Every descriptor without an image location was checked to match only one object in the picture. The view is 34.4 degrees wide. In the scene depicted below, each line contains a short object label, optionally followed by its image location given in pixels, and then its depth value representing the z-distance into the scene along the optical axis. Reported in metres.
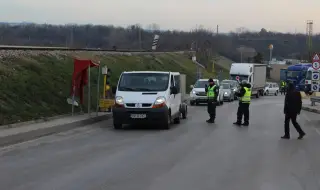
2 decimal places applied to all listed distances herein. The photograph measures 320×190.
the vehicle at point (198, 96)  36.59
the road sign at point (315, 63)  27.52
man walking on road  15.66
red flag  20.64
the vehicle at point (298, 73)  57.28
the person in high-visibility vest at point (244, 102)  19.44
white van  17.20
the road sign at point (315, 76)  27.27
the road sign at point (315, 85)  27.22
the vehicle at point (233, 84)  43.94
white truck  50.53
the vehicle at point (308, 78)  35.76
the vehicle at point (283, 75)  63.34
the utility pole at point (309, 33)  105.31
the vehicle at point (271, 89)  66.75
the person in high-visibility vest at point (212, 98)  20.72
